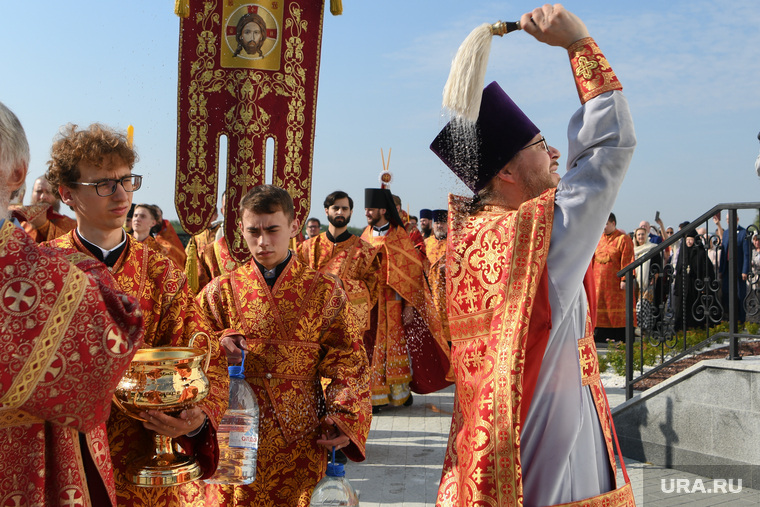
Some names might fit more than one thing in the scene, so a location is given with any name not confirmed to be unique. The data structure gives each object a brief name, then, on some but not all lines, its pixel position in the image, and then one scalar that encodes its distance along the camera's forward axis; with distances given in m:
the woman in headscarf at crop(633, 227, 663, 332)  11.54
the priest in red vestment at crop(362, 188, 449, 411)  8.60
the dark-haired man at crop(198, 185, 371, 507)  3.28
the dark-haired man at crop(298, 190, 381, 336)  7.62
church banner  3.98
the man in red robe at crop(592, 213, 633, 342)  14.06
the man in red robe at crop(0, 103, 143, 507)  1.52
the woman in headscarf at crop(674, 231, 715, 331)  6.84
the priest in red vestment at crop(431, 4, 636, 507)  2.15
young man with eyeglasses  2.71
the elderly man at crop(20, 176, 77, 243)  5.79
